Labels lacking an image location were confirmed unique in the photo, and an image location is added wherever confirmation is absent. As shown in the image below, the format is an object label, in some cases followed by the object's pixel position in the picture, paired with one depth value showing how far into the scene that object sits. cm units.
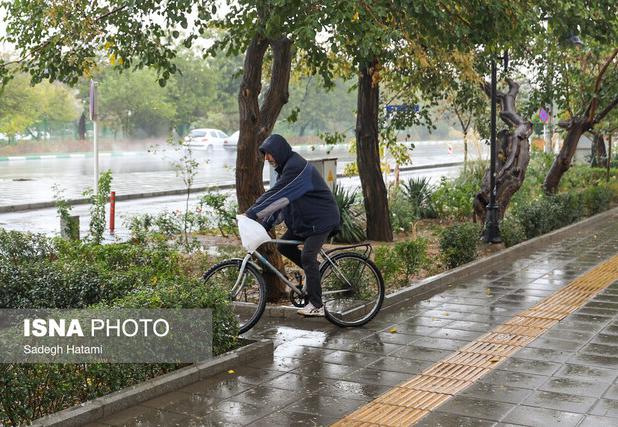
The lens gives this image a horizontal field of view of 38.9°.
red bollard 1606
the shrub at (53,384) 493
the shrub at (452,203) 1773
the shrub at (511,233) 1368
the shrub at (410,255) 1018
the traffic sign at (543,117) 2800
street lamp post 1352
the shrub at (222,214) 1419
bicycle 767
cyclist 738
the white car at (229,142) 5585
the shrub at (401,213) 1597
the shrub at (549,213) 1489
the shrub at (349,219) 1455
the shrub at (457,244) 1148
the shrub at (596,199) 1909
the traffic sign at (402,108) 1623
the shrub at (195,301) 630
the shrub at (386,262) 976
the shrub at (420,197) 1798
